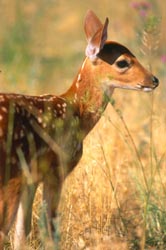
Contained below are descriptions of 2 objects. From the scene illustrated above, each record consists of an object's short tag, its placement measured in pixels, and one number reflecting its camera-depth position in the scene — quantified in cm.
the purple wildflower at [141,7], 1770
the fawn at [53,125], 1188
